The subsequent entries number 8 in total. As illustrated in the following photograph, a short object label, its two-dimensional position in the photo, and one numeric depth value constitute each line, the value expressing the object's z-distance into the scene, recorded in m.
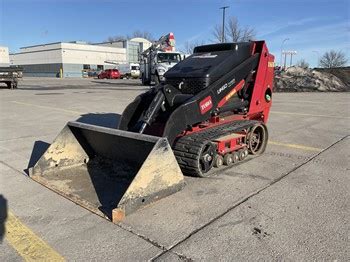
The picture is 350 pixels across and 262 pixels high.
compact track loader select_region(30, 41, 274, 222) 3.97
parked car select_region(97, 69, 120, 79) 54.28
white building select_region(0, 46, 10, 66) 51.99
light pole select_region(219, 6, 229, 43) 38.36
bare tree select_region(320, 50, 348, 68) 84.50
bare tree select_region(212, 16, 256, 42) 46.53
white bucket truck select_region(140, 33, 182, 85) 25.11
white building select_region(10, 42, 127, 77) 75.12
